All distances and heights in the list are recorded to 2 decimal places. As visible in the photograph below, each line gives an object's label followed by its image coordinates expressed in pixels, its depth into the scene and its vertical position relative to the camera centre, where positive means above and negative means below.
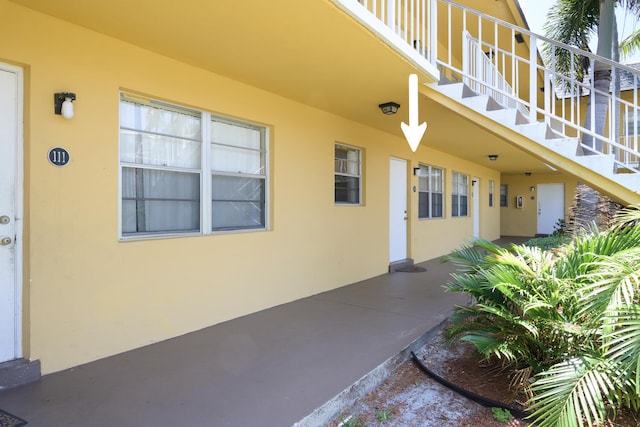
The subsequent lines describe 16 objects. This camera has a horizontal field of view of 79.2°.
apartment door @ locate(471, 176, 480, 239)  12.30 +0.26
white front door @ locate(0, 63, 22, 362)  2.87 +0.03
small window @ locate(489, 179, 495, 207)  13.75 +0.83
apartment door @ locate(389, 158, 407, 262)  7.75 +0.06
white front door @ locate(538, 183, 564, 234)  14.33 +0.25
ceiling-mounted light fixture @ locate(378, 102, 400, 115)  5.39 +1.48
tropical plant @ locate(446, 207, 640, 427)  2.14 -0.71
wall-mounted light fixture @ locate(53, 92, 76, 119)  3.04 +0.86
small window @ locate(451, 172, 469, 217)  10.75 +0.54
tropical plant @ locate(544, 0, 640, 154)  5.94 +3.34
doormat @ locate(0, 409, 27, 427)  2.34 -1.27
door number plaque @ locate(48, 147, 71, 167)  3.03 +0.45
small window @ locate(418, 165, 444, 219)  9.02 +0.50
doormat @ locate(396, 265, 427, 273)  7.57 -1.13
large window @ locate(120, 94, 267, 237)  3.67 +0.45
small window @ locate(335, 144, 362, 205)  6.38 +0.65
